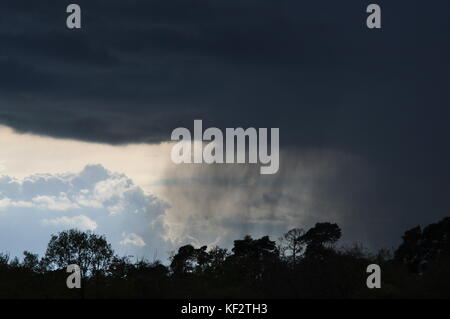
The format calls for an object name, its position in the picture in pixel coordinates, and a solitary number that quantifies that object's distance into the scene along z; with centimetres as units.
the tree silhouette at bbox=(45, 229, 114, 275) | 9362
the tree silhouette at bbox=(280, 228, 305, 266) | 7519
